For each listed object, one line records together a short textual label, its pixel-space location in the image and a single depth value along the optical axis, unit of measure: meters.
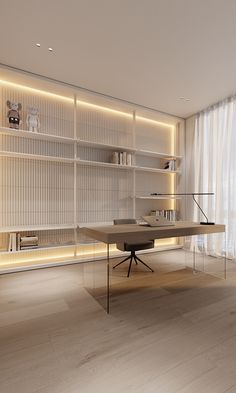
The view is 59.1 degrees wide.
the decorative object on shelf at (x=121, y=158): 3.78
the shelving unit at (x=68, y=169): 3.10
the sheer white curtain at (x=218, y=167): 3.55
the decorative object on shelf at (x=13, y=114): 2.96
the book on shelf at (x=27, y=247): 3.02
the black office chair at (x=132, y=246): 2.92
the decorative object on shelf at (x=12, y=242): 2.96
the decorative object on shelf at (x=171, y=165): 4.45
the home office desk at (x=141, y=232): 2.03
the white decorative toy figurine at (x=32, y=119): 3.10
